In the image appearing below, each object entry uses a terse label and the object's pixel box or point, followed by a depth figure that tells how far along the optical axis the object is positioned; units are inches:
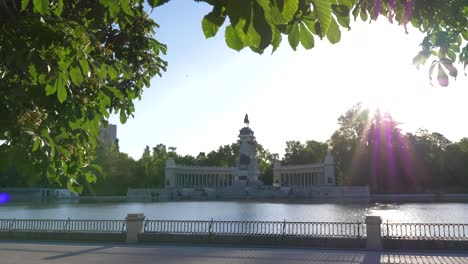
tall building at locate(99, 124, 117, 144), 7485.2
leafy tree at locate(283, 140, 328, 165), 5157.5
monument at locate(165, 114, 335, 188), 4109.3
